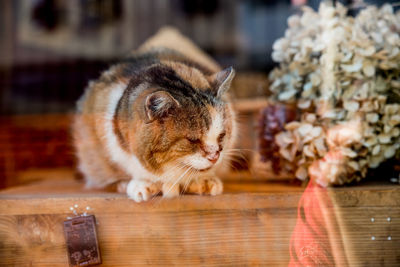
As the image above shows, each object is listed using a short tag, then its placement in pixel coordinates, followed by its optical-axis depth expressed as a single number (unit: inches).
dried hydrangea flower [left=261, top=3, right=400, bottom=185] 41.3
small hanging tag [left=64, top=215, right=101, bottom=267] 38.9
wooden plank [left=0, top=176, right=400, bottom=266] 39.0
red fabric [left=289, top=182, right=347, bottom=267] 38.8
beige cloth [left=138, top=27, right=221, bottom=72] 47.2
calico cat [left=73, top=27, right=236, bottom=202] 38.8
